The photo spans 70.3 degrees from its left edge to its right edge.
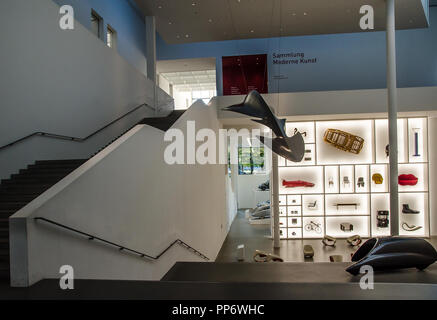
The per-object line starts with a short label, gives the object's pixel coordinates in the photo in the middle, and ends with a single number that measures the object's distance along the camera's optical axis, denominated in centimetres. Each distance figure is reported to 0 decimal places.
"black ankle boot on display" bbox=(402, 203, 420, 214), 1213
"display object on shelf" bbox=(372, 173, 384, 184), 1231
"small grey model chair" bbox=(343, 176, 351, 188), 1247
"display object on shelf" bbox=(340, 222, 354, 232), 1252
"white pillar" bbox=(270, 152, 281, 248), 1170
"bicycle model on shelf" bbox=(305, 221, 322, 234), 1272
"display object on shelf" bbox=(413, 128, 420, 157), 1219
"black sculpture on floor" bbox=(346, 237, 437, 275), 399
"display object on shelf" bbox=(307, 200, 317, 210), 1260
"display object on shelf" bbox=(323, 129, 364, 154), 1241
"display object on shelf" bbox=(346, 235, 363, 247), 1088
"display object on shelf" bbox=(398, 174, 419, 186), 1212
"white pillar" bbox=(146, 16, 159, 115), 1067
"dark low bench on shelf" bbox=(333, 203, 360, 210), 1256
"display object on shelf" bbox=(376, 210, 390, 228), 1228
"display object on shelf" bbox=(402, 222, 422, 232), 1230
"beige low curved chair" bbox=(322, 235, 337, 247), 1120
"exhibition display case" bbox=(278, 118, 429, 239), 1231
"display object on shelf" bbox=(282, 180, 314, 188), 1257
